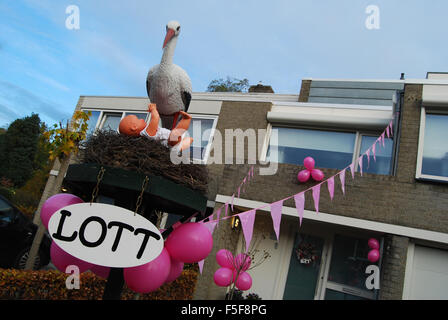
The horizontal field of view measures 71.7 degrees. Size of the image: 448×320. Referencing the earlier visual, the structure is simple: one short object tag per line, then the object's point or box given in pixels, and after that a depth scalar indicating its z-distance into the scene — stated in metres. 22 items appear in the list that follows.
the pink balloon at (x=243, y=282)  5.31
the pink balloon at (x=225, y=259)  5.18
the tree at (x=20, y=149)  22.20
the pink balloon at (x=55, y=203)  1.96
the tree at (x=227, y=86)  24.24
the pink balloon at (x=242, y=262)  5.23
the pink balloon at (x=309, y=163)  7.07
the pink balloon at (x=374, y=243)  6.67
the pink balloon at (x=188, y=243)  1.86
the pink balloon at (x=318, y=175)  6.95
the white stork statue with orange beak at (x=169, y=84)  2.29
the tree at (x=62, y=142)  4.65
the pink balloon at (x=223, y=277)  5.05
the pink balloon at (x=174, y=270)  2.11
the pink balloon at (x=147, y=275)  1.73
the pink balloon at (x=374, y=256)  6.55
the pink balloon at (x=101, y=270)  2.05
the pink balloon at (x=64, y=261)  2.00
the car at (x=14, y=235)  5.49
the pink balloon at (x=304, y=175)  7.05
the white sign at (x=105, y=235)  1.46
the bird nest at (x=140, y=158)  1.74
